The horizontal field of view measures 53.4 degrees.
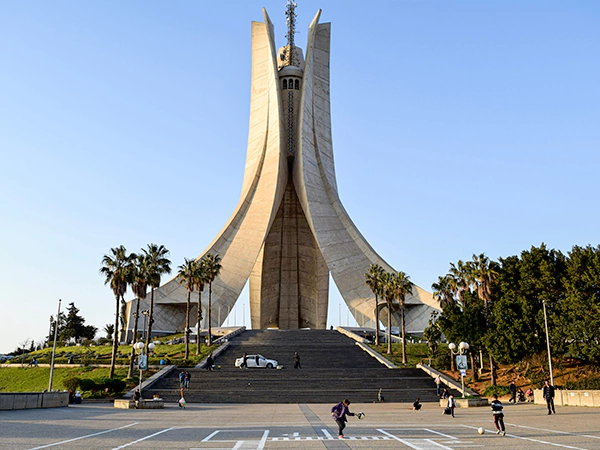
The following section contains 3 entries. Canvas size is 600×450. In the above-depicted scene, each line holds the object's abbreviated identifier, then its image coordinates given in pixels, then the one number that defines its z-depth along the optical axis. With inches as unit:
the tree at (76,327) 2659.9
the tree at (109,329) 2415.6
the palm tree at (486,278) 1089.4
